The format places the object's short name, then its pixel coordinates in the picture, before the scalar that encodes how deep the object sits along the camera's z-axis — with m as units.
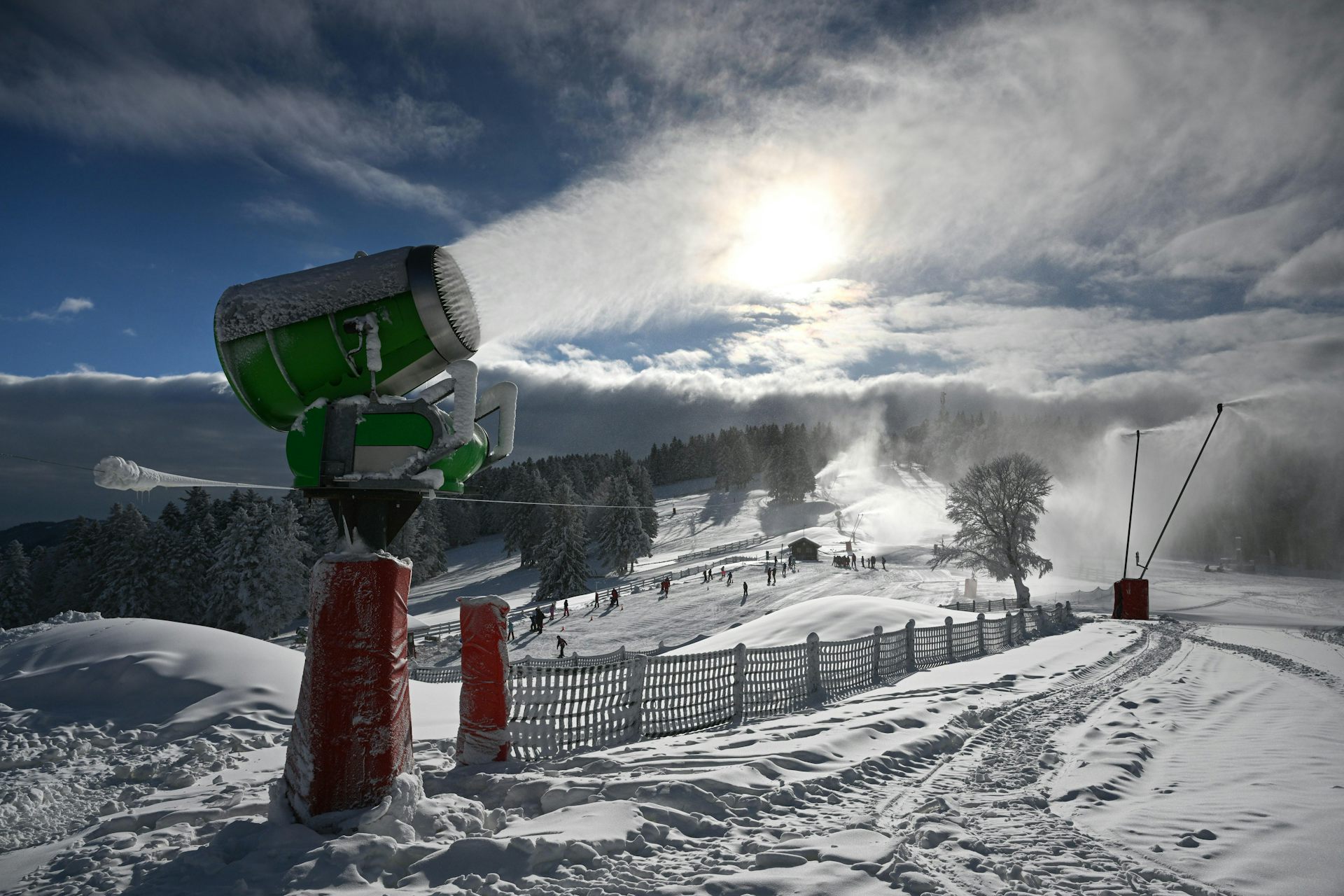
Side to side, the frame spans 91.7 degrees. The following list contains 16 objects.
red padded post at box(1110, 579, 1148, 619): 32.00
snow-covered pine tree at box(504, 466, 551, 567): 62.81
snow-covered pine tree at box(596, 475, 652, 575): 59.66
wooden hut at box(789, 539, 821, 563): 56.71
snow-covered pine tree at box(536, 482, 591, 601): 51.78
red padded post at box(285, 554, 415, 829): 4.05
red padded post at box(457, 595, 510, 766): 5.83
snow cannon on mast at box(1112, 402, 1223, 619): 32.00
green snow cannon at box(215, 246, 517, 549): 4.20
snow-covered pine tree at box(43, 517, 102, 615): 47.56
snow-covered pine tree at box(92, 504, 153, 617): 43.97
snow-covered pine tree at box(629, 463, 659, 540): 70.12
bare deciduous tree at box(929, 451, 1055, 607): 39.12
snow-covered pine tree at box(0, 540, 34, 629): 47.41
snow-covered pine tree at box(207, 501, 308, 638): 41.78
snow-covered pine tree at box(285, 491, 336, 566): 48.59
